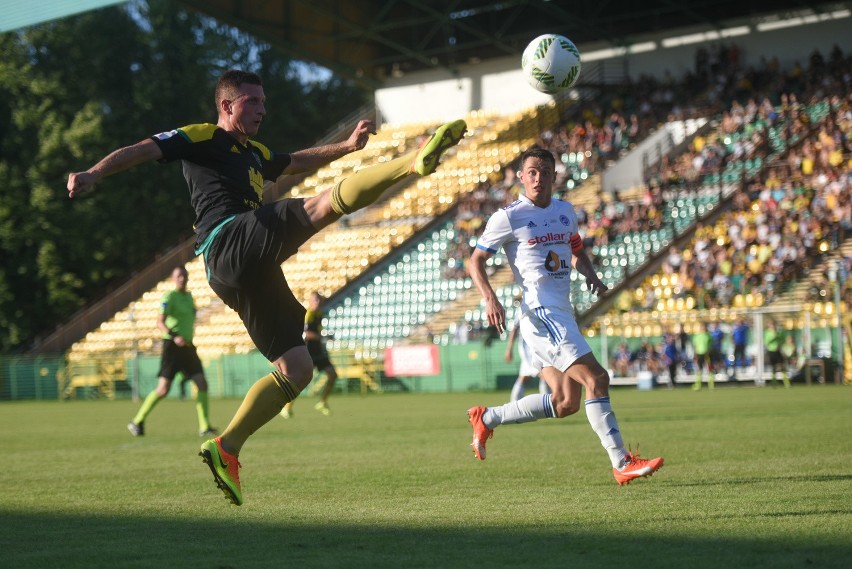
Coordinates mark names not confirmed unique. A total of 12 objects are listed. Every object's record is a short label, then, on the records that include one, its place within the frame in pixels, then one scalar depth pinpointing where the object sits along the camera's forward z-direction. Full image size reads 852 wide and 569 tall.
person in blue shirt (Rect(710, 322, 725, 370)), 29.23
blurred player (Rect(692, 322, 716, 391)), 28.73
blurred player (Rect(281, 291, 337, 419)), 20.67
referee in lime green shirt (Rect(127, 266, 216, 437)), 15.32
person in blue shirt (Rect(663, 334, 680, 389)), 29.34
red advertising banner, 33.22
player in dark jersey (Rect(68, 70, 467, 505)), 5.87
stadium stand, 31.06
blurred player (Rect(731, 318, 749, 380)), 28.81
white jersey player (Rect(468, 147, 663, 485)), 8.08
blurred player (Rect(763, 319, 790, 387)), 27.98
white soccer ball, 8.86
